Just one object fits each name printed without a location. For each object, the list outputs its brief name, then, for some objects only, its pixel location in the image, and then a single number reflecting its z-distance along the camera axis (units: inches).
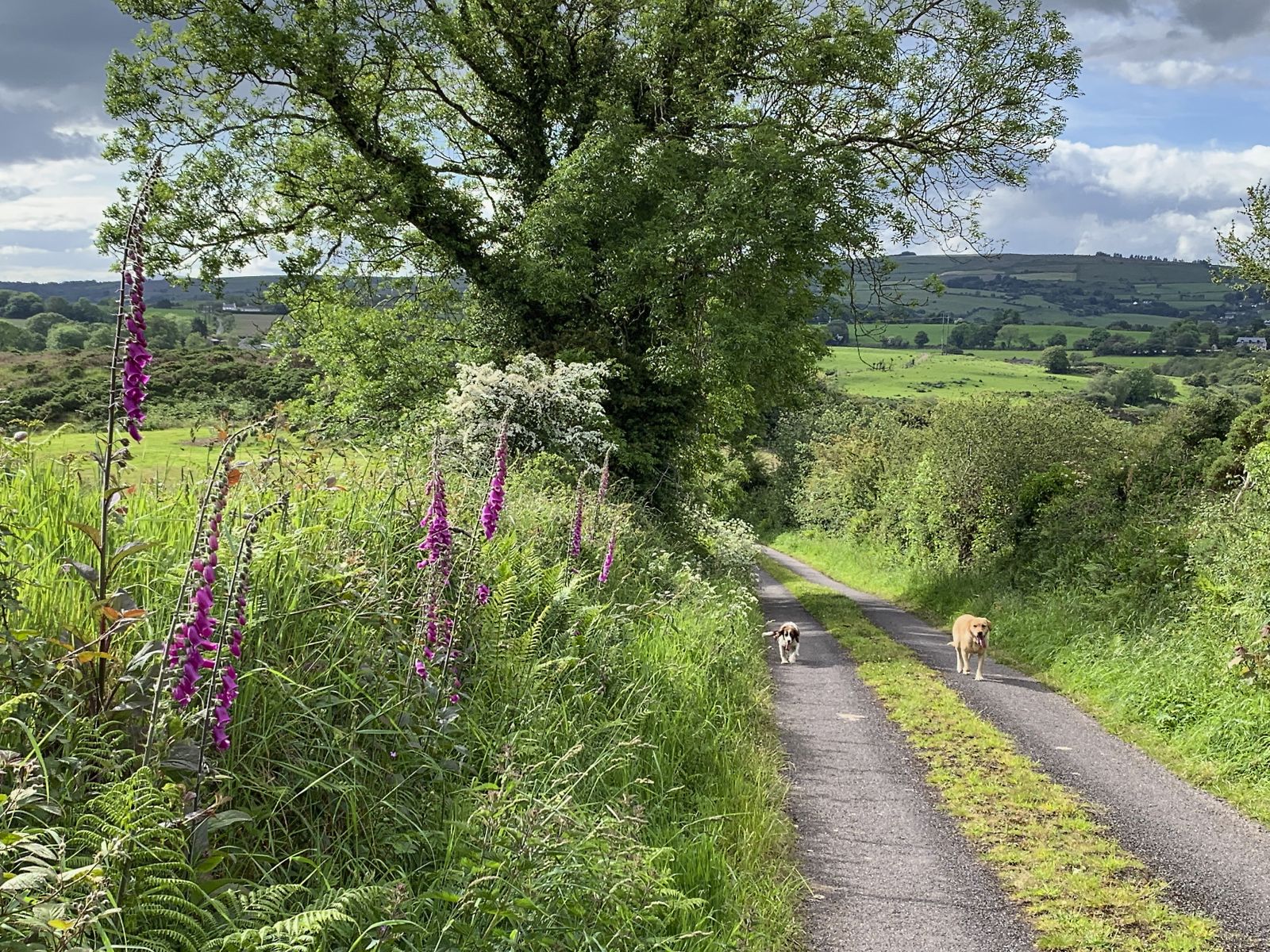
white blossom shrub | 534.3
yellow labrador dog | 490.3
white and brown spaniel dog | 561.6
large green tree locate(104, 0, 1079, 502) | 646.5
